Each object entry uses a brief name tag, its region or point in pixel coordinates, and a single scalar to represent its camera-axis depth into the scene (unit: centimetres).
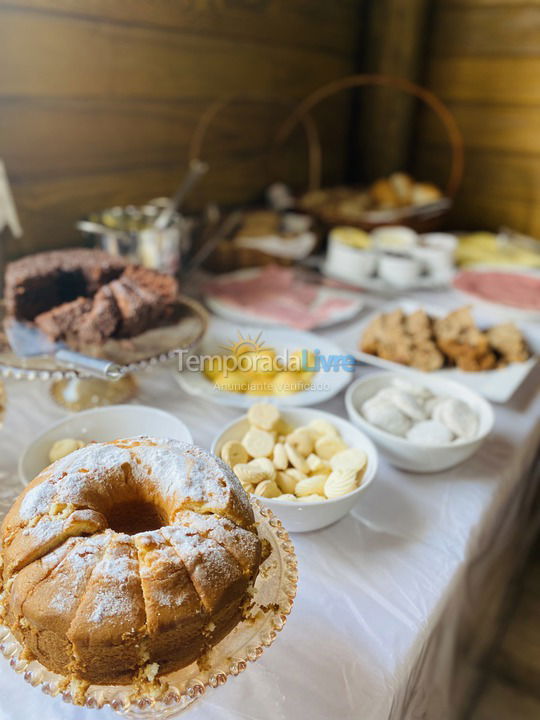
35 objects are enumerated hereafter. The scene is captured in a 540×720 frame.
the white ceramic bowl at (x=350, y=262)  153
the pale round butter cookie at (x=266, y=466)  69
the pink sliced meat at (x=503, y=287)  135
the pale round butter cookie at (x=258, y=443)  73
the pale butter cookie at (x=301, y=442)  75
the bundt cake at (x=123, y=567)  43
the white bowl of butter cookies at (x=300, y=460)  66
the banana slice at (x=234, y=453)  72
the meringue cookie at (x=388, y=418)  82
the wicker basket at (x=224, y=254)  152
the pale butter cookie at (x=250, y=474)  67
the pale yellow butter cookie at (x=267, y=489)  65
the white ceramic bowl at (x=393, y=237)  162
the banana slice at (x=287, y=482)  69
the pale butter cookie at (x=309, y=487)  68
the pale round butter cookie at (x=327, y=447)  75
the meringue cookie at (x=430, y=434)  79
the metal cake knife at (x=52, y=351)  76
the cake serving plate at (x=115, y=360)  79
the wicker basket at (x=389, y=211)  172
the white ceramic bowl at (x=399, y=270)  149
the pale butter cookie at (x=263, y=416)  77
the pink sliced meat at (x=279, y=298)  124
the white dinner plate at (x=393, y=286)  151
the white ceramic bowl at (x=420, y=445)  77
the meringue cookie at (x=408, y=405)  85
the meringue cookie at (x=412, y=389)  91
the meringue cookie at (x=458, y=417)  82
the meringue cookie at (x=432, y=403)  87
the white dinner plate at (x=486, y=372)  99
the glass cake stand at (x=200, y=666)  43
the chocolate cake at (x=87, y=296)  87
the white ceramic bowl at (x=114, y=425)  74
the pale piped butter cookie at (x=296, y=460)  72
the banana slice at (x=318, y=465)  72
